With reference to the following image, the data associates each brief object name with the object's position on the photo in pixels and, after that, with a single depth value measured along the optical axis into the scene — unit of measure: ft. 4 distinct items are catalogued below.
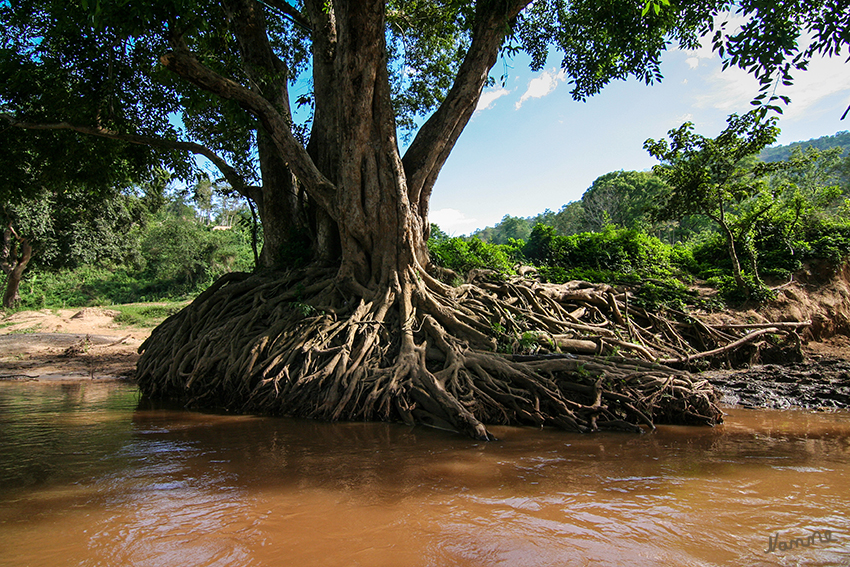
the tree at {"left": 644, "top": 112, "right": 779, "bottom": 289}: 30.52
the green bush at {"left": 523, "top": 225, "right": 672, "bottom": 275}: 36.88
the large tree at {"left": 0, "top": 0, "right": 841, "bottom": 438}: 18.53
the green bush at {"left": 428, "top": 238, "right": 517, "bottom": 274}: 29.43
